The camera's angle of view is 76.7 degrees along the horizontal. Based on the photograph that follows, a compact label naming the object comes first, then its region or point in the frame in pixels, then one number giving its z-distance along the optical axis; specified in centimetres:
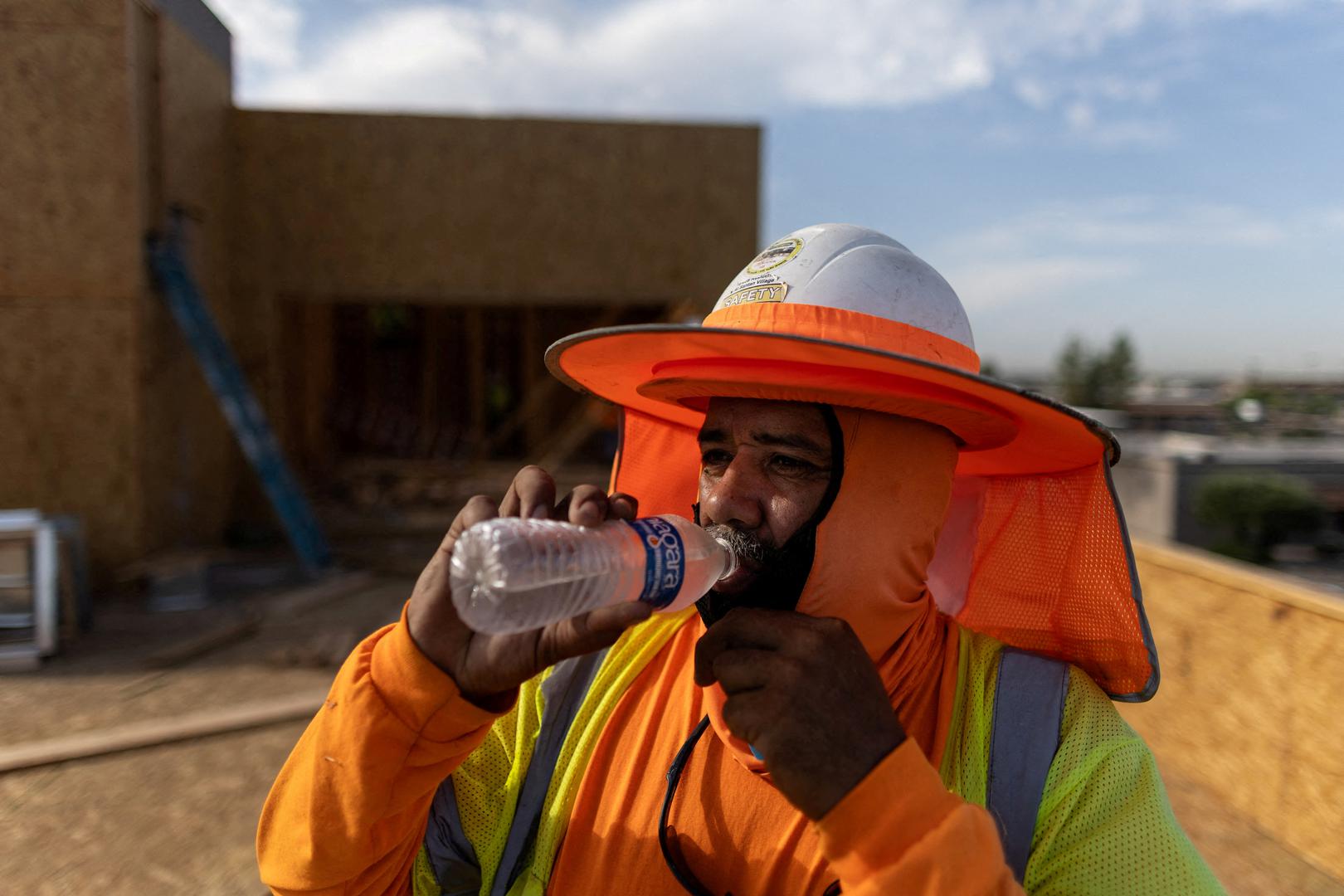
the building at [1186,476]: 1580
